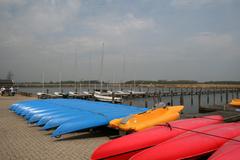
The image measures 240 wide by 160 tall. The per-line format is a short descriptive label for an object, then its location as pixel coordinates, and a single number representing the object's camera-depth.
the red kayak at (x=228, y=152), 2.86
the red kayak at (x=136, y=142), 3.69
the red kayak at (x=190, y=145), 3.30
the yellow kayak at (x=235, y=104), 13.92
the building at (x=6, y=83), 33.31
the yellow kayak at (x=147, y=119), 5.39
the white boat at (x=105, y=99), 19.99
